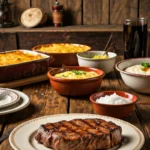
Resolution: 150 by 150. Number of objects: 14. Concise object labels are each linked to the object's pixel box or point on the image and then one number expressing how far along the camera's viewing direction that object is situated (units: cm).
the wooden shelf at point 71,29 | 283
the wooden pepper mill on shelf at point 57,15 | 296
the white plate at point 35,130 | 99
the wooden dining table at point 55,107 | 119
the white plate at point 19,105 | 123
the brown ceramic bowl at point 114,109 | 121
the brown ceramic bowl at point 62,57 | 176
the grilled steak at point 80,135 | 97
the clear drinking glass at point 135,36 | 172
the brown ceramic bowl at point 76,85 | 141
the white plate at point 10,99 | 126
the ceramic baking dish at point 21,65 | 155
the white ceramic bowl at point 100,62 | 162
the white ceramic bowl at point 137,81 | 140
